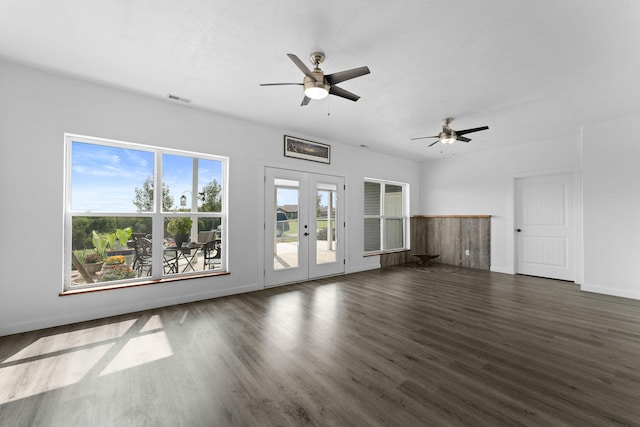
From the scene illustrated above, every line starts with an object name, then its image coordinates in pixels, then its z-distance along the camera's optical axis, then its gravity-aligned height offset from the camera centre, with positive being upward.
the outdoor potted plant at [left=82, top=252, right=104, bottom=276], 3.35 -0.60
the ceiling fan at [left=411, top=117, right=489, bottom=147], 4.22 +1.30
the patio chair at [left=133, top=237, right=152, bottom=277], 3.66 -0.56
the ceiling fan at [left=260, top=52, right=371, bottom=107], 2.33 +1.25
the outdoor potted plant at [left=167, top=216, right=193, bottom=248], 3.92 -0.18
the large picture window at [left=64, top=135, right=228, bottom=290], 3.30 +0.04
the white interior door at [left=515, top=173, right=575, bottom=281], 5.16 -0.21
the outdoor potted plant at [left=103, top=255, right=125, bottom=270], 3.47 -0.60
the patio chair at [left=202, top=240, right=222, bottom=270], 4.21 -0.60
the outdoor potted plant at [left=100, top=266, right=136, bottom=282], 3.47 -0.76
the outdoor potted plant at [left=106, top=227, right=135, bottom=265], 3.47 -0.37
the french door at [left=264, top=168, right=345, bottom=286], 4.72 -0.19
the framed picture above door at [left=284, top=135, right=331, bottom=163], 4.92 +1.29
